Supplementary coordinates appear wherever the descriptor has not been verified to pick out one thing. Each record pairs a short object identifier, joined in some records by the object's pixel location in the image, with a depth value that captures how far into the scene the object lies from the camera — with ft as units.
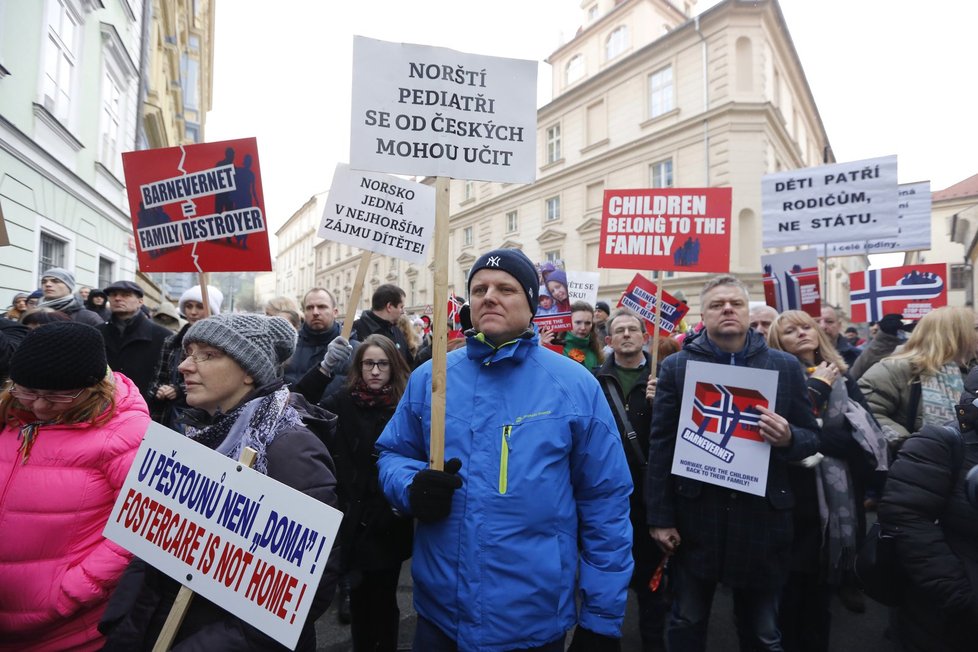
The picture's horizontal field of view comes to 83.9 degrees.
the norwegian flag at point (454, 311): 27.18
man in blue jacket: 5.76
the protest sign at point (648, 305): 17.75
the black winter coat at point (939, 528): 6.27
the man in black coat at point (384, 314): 15.62
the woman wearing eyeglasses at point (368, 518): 8.87
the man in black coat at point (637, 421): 10.30
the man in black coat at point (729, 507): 8.20
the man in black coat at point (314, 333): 14.40
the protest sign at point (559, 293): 17.17
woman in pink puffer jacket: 5.93
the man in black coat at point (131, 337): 13.91
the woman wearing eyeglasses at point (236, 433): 5.04
